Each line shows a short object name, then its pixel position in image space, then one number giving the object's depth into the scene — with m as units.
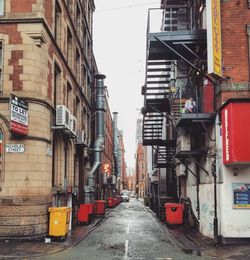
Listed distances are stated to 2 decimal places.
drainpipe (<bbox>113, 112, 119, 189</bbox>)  46.00
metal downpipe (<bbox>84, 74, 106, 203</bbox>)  21.73
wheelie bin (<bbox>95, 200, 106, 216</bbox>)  20.42
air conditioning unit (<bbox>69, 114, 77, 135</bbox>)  13.12
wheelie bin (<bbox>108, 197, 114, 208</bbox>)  31.78
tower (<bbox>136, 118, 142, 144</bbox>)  74.54
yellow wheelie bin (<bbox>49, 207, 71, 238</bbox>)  10.31
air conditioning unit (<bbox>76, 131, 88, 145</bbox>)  16.08
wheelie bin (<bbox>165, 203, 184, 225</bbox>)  14.55
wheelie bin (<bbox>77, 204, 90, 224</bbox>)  15.15
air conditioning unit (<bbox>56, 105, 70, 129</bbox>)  11.95
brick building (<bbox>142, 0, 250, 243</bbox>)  9.75
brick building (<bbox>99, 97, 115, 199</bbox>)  31.26
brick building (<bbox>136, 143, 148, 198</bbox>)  81.19
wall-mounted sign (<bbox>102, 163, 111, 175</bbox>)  31.25
